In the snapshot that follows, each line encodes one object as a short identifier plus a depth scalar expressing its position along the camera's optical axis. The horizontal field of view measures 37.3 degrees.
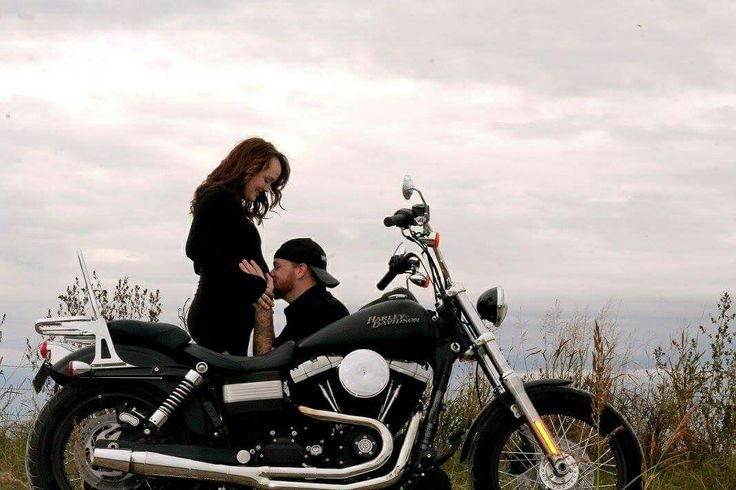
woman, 6.15
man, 5.72
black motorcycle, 5.31
